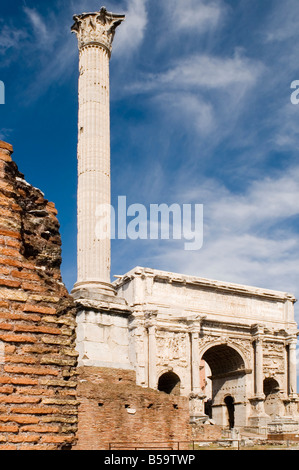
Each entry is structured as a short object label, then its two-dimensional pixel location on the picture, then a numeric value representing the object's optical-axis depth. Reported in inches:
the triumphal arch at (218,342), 1258.6
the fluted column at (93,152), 681.6
